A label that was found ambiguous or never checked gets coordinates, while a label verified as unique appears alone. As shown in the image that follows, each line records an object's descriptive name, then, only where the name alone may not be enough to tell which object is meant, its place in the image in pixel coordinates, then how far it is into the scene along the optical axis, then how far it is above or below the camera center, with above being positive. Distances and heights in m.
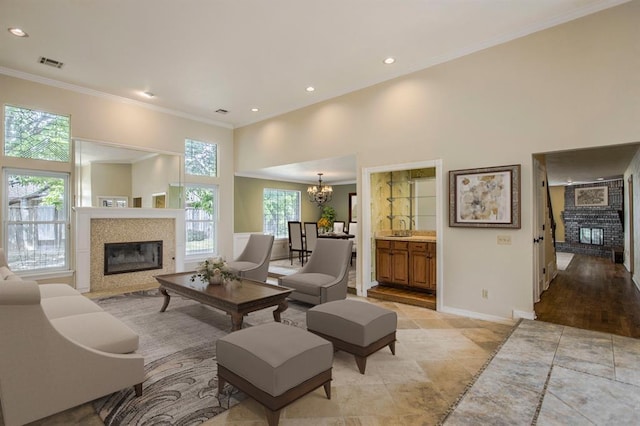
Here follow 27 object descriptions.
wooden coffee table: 3.35 -0.94
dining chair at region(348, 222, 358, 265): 9.30 -0.47
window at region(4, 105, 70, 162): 4.98 +1.32
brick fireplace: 10.19 -0.44
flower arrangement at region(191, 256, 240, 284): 4.11 -0.76
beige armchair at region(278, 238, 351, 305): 4.33 -0.93
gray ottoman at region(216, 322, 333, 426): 2.00 -1.02
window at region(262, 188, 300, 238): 9.38 +0.12
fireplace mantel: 5.50 -0.33
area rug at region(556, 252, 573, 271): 7.99 -1.41
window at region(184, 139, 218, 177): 7.19 +1.31
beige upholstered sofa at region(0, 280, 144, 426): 1.80 -0.94
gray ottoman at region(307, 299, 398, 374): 2.73 -1.03
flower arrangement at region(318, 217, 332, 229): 10.38 -0.36
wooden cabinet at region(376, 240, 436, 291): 5.04 -0.85
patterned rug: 2.21 -1.38
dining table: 8.47 -0.61
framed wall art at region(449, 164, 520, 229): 3.97 +0.20
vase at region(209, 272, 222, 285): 4.11 -0.84
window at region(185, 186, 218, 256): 7.23 -0.12
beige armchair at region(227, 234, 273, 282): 5.46 -0.86
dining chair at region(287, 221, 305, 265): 8.52 -0.70
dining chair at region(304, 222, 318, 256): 8.20 -0.57
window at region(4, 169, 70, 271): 4.99 -0.08
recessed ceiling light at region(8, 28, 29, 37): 3.89 +2.28
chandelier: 8.96 +0.58
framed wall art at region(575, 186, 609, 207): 10.60 +0.54
